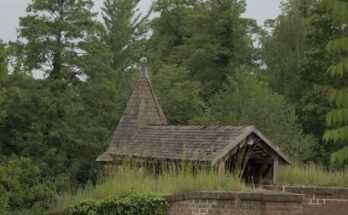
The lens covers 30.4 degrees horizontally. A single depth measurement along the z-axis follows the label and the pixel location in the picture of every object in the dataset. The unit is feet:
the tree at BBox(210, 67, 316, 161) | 108.68
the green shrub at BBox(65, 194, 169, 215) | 33.73
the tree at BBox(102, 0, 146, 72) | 150.92
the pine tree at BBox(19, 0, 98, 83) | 103.76
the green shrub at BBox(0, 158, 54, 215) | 78.79
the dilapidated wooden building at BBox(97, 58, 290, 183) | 47.96
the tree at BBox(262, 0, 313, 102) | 145.89
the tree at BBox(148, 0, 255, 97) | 140.26
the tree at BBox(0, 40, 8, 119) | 86.58
